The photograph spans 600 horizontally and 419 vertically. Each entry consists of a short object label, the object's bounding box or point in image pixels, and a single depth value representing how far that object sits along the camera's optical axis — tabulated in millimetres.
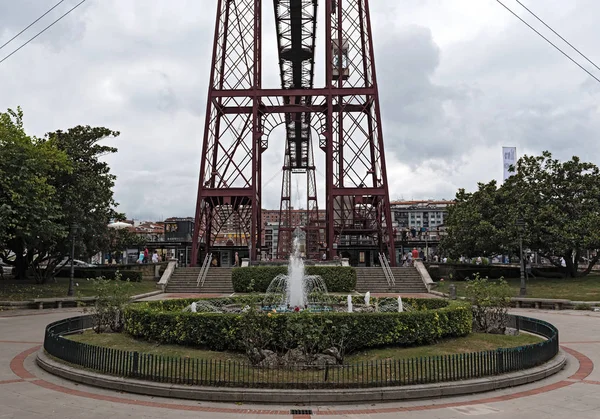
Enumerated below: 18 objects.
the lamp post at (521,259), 24294
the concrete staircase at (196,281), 28281
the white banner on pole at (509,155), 56294
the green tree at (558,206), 29312
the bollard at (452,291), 23103
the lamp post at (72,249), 23922
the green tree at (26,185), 20469
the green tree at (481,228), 31627
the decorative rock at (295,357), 9391
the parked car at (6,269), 42825
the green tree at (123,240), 40988
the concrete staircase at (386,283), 28328
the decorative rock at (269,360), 9333
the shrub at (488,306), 13273
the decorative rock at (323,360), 9295
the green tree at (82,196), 26984
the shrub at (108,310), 13383
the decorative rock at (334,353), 9320
